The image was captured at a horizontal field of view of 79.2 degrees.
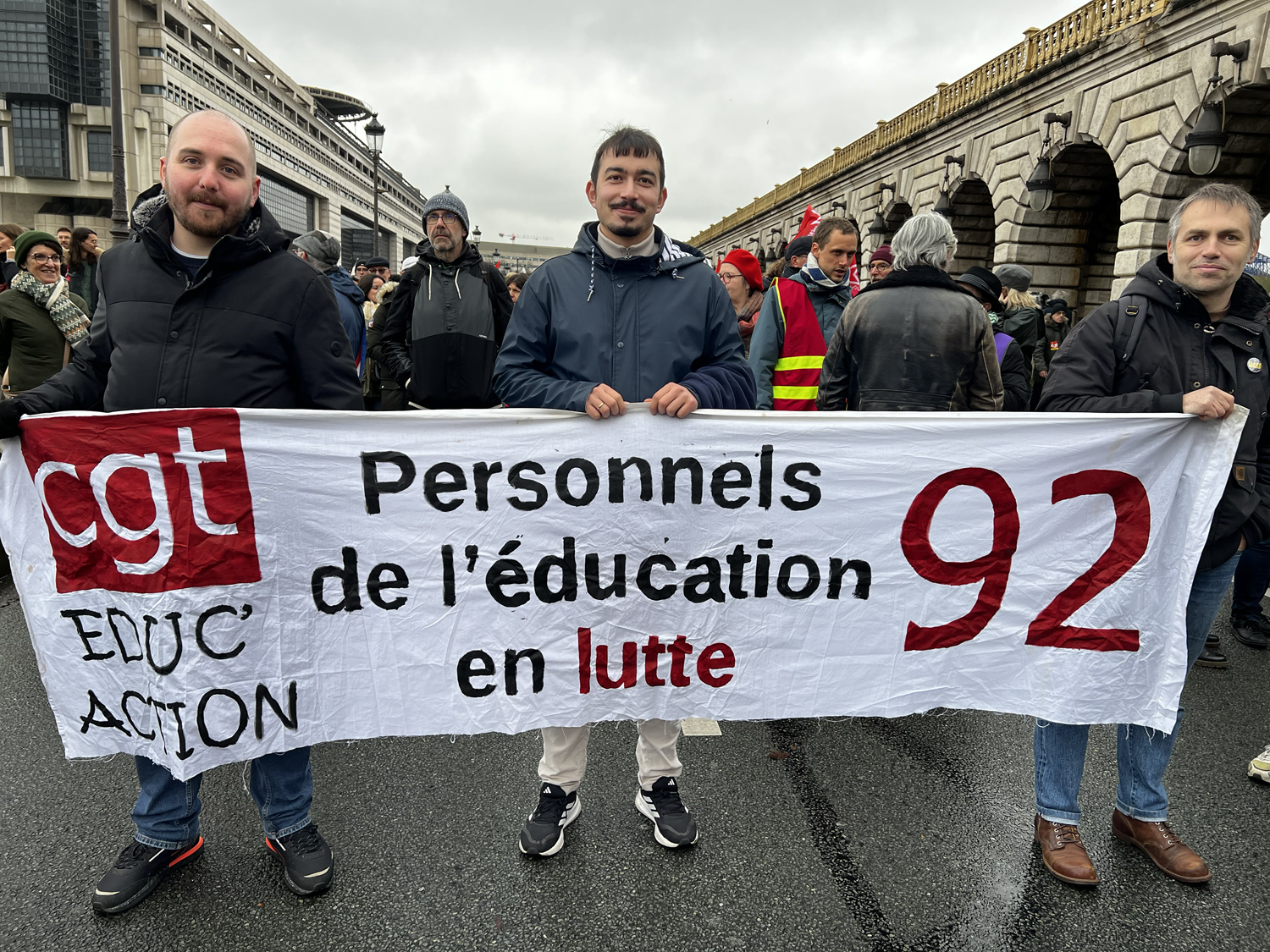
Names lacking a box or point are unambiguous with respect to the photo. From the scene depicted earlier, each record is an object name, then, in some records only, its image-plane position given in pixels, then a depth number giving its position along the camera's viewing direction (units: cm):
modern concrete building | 5094
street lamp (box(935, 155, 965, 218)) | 2163
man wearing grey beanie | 411
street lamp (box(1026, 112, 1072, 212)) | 1508
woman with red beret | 512
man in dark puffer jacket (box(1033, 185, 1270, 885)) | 228
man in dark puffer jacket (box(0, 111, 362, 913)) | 211
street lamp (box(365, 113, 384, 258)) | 2183
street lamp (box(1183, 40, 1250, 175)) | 1098
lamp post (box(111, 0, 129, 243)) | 1225
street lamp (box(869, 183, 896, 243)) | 2252
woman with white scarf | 504
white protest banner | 222
